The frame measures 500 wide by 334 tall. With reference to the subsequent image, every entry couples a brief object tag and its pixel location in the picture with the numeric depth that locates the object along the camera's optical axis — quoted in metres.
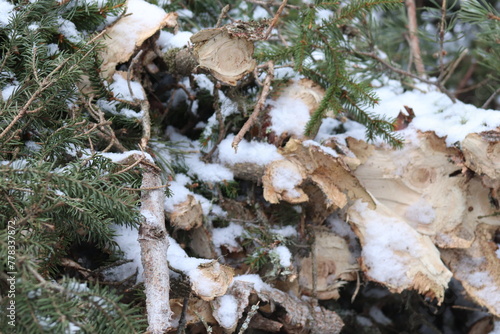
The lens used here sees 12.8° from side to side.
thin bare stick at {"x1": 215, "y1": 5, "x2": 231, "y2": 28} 3.35
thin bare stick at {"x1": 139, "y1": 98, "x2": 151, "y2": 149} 3.30
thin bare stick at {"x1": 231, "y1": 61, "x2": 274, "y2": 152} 3.30
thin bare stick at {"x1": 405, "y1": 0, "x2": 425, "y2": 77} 3.71
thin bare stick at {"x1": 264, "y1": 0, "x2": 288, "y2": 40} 3.26
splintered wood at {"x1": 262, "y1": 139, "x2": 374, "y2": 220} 3.35
